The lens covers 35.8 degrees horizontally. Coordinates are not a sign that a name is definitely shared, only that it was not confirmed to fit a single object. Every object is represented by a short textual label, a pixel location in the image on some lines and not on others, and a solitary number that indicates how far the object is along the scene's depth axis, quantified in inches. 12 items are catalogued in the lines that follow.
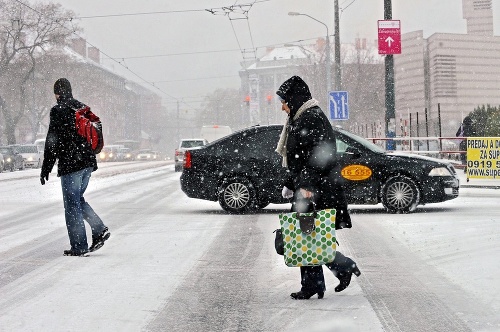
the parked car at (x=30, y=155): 1979.9
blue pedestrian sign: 1117.7
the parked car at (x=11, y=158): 1801.8
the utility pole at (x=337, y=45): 1328.7
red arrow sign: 815.1
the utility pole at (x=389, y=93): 867.4
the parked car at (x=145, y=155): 3029.5
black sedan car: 494.3
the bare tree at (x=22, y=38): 2218.3
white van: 2073.1
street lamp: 1396.7
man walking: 323.0
